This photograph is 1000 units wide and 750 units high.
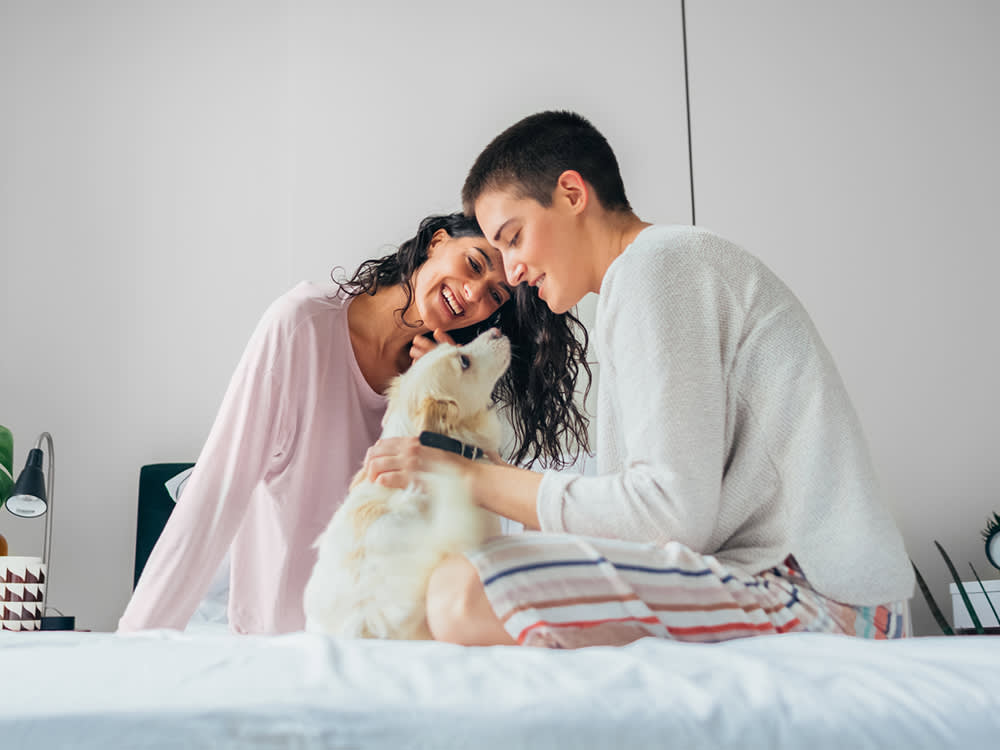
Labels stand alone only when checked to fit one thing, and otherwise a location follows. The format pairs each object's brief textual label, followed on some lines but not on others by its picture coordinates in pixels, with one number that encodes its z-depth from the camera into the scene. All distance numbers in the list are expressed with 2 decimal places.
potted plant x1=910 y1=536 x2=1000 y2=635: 1.82
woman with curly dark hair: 1.35
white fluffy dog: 0.87
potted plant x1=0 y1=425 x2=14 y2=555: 2.06
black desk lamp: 1.92
